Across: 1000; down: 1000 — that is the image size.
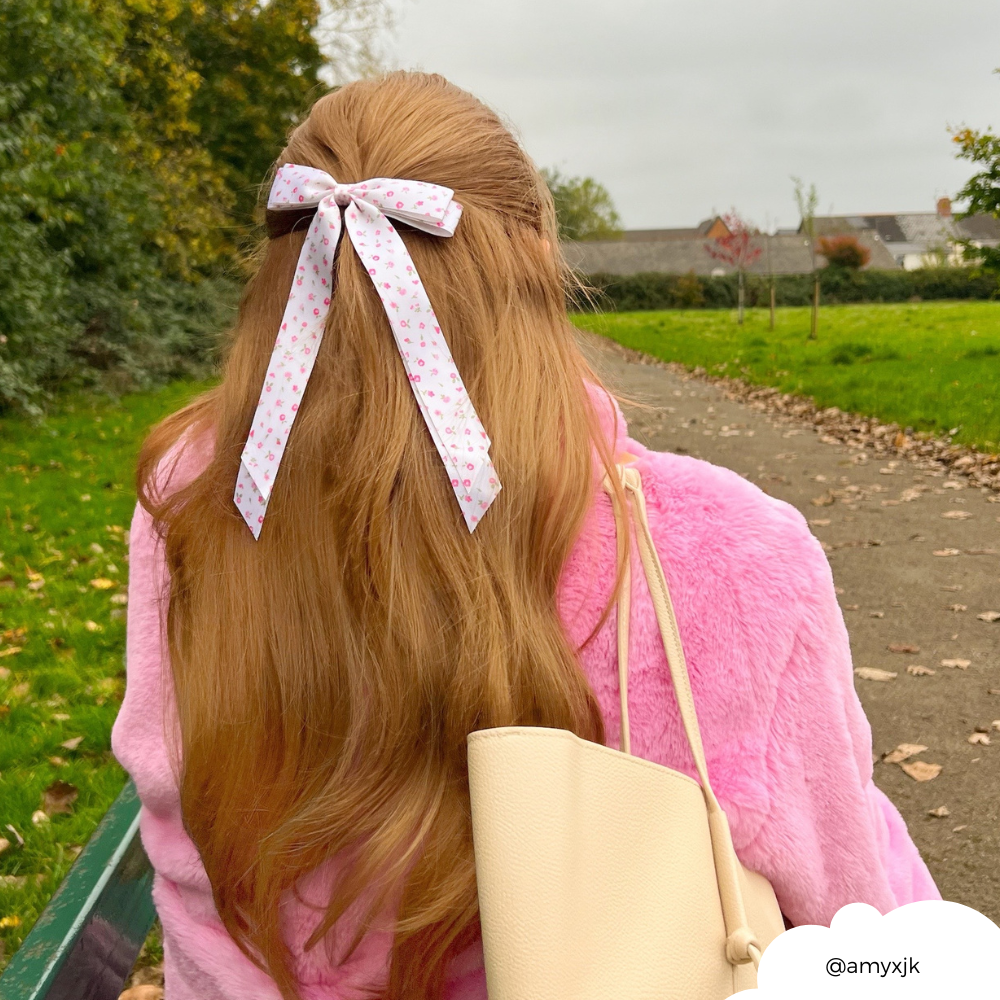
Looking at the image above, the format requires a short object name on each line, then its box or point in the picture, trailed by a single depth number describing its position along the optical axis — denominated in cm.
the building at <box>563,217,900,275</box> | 6034
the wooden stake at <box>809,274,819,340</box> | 1959
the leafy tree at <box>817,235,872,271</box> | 4519
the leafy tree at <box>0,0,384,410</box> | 870
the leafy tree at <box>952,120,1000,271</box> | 989
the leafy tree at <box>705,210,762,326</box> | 3531
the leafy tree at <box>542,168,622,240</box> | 6826
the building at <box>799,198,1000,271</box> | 6387
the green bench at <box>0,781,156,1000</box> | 153
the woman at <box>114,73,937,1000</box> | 115
